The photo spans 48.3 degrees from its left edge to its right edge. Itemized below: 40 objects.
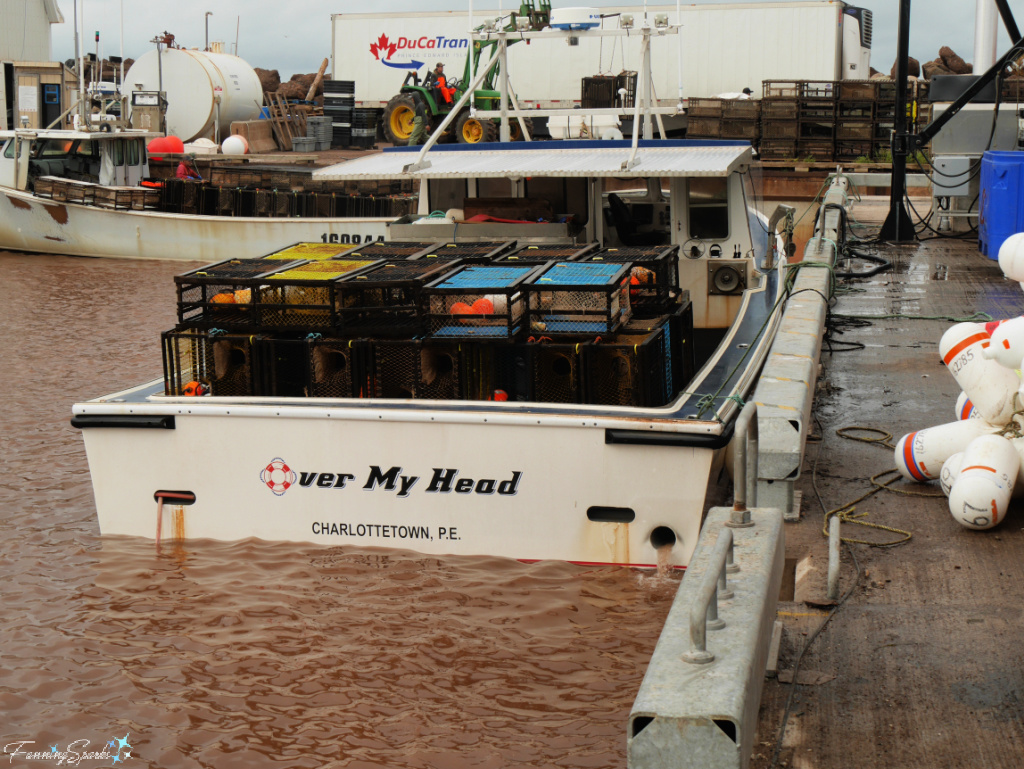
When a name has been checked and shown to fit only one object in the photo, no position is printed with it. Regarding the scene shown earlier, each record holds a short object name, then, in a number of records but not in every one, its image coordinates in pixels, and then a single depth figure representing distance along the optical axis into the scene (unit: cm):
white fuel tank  3816
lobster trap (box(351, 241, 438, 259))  815
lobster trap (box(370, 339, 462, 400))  666
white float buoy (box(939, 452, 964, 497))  574
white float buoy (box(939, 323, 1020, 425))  577
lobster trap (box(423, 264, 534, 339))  659
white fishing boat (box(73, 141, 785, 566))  619
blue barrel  1349
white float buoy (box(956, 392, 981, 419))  645
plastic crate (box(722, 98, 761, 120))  2859
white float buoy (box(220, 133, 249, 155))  3484
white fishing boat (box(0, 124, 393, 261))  2298
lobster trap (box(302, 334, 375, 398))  678
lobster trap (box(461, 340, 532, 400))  665
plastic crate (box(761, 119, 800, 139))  2764
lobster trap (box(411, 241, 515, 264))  782
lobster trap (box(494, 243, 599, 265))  768
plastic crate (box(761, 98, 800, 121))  2761
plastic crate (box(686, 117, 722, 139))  2904
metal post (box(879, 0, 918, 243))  1628
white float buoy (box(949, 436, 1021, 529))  546
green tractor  2684
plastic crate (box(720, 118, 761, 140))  2855
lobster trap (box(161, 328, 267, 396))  692
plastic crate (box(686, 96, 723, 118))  2905
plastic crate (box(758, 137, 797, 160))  2775
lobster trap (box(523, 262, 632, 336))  661
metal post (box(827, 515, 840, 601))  495
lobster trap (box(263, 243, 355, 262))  820
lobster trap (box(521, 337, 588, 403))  654
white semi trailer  3538
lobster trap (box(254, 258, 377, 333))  688
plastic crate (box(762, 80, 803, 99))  2769
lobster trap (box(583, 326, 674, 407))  647
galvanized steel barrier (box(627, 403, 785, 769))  320
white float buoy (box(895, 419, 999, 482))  595
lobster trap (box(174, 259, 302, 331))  700
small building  3559
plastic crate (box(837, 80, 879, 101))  2766
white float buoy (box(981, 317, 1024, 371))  564
